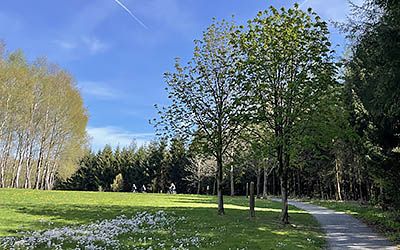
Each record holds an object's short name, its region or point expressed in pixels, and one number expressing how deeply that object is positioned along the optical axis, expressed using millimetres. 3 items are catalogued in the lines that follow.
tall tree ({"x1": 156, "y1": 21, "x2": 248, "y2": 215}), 20750
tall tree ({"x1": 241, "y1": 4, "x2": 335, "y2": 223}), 16156
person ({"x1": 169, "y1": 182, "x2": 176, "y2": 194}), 53366
